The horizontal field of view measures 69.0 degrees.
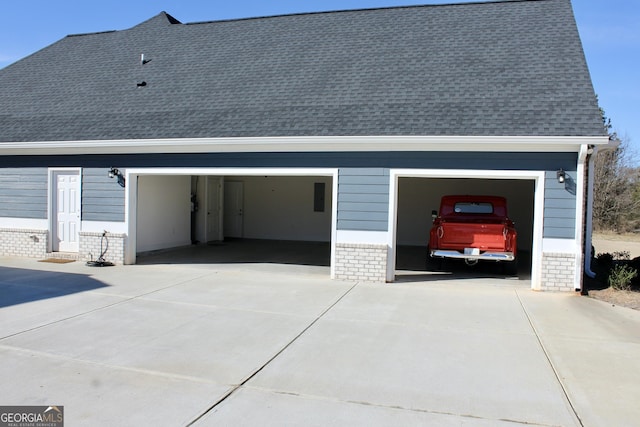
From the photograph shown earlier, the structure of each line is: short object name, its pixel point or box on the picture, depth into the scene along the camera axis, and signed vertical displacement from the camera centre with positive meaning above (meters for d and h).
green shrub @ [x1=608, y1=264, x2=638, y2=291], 9.05 -1.32
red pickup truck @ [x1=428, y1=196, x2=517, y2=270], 10.38 -0.69
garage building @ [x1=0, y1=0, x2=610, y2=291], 9.12 +1.82
